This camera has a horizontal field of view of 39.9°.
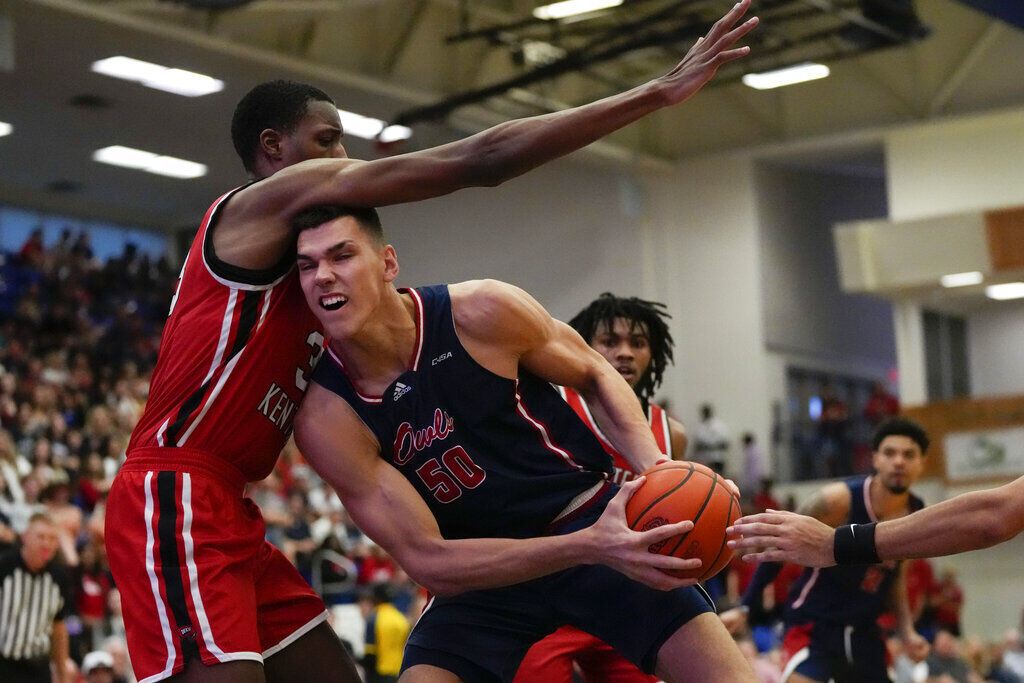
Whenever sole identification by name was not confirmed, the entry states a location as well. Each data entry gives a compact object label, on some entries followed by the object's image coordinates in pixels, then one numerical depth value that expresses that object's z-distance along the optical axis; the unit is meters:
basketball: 4.07
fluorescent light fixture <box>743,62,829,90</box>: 21.02
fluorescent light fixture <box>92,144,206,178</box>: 23.78
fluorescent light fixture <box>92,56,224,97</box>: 19.53
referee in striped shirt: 9.50
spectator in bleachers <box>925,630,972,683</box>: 14.70
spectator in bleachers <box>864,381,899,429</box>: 24.03
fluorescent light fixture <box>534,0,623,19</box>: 18.70
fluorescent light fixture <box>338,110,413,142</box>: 21.28
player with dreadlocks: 5.62
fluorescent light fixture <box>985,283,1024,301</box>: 22.72
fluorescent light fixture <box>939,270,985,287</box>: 21.77
